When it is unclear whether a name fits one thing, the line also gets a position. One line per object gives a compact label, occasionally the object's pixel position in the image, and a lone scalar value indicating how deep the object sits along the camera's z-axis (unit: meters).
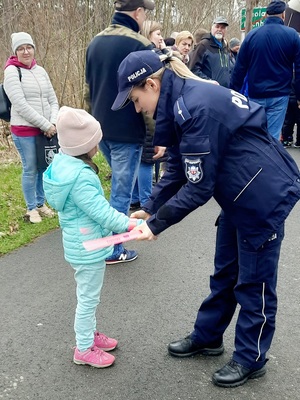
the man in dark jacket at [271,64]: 6.02
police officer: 2.25
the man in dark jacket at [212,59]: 6.54
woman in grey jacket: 4.93
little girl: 2.60
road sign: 11.25
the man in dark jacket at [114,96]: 3.83
